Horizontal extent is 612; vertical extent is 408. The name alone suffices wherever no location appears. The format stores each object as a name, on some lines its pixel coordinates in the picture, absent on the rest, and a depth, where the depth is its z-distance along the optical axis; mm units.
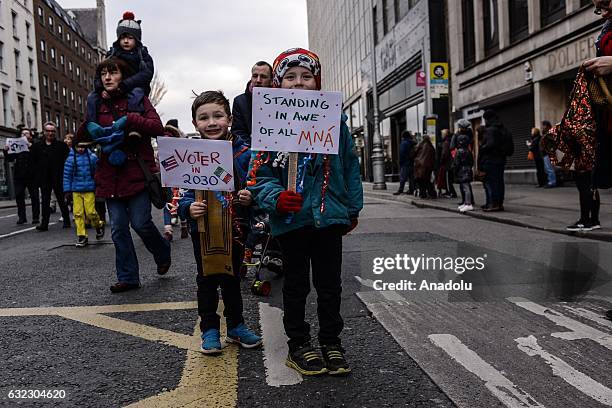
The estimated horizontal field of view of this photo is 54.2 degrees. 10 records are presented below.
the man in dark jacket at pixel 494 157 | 10617
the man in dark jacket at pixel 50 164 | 11305
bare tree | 58469
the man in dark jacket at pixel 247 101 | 4656
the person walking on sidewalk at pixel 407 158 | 16344
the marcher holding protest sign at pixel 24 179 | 12188
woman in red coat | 4906
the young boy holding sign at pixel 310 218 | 2975
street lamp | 22375
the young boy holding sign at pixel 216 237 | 3309
